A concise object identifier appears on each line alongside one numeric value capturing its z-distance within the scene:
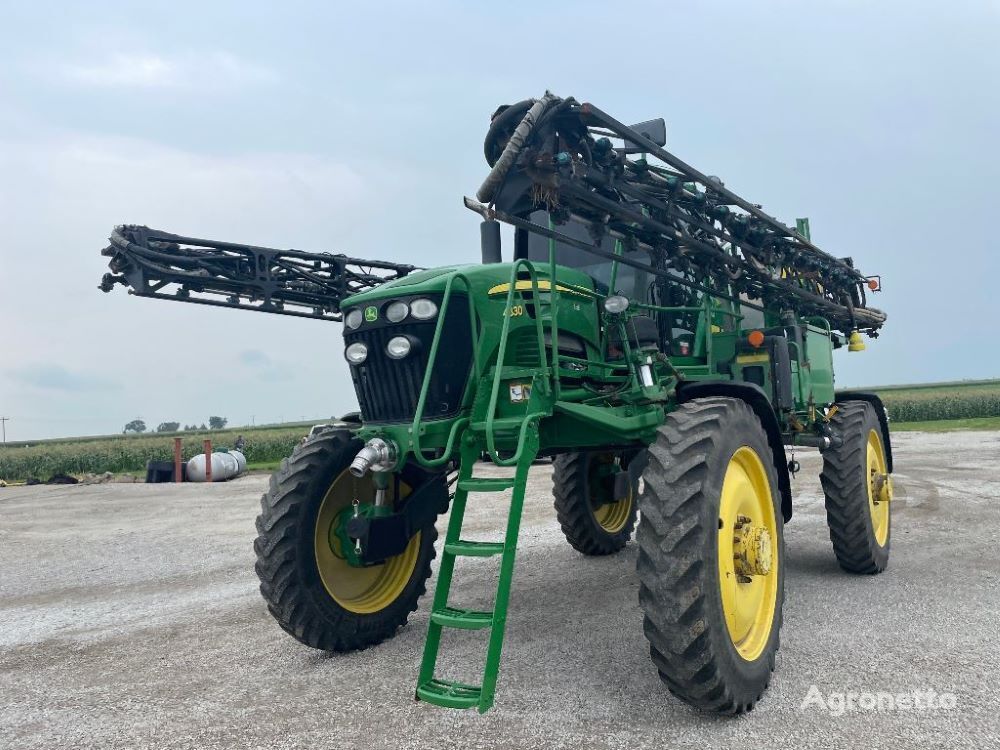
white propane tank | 20.49
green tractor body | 3.38
